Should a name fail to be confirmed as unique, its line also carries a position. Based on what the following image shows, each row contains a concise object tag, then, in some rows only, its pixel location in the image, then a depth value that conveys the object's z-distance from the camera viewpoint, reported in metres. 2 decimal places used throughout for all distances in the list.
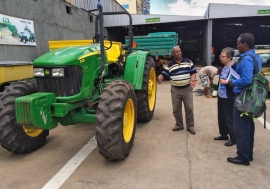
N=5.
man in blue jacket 3.02
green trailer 11.76
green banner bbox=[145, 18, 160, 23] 18.80
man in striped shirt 4.43
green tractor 2.97
